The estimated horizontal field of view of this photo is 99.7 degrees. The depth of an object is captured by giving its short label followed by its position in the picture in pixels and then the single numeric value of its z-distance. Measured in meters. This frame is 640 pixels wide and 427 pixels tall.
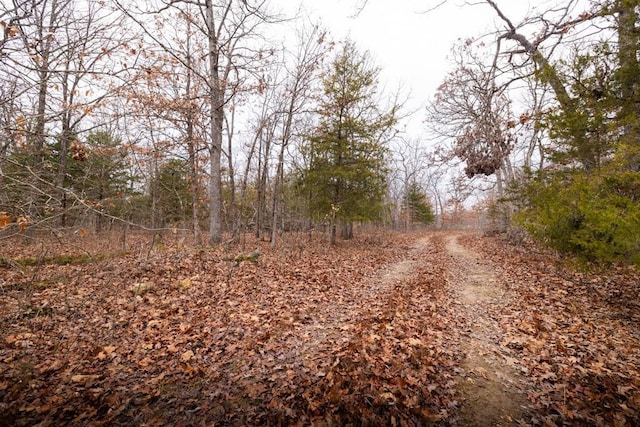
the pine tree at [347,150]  13.61
